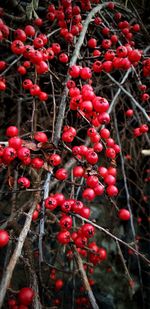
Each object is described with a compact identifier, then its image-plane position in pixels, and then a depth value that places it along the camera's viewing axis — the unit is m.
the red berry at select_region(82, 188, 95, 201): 0.23
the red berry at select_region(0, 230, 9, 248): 0.20
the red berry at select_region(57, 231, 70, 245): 0.22
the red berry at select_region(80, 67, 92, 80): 0.25
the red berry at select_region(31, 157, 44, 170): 0.22
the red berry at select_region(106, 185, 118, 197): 0.23
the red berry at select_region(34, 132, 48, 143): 0.22
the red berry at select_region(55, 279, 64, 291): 0.32
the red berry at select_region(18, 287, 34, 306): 0.20
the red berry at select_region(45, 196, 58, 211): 0.21
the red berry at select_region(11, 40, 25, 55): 0.26
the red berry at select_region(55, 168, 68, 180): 0.22
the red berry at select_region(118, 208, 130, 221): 0.24
